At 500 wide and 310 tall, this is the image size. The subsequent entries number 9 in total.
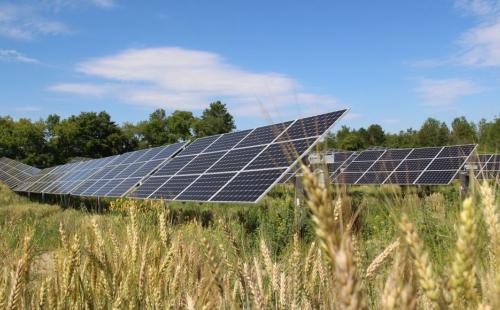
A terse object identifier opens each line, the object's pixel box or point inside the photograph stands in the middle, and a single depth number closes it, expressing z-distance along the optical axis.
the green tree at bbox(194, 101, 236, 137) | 58.94
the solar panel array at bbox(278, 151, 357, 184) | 24.70
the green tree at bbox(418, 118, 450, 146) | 38.60
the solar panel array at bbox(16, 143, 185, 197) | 14.54
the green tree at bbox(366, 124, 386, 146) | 61.22
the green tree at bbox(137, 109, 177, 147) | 63.38
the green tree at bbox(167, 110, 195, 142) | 62.50
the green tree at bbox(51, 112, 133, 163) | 49.66
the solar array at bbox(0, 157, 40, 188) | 26.96
